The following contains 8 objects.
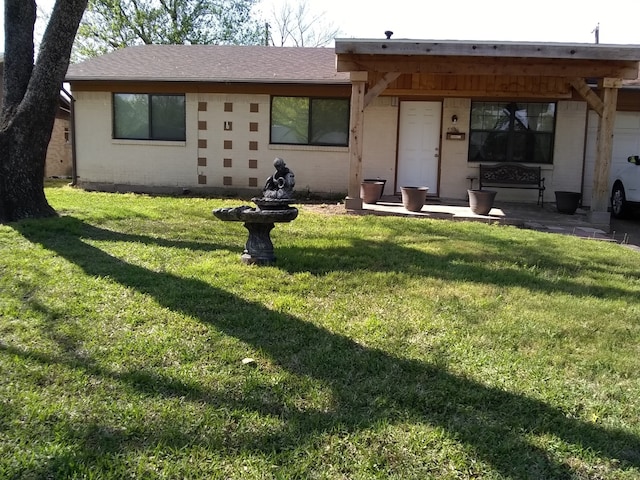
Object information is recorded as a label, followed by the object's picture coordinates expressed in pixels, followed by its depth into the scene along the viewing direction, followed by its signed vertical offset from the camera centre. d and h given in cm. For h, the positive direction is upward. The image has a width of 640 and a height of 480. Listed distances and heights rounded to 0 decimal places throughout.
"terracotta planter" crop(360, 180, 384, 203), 1125 -44
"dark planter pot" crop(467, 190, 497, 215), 1007 -53
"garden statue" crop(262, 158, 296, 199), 561 -17
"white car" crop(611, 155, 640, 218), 1076 -29
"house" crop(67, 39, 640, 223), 1257 +103
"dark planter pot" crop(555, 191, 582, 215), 1098 -55
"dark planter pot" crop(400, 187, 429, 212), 1014 -51
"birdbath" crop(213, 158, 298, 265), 542 -47
